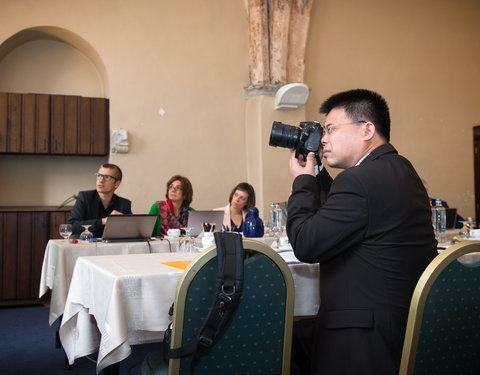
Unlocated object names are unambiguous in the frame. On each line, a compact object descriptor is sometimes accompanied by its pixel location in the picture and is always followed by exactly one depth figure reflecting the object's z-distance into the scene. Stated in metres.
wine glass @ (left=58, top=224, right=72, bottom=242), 3.71
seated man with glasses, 4.28
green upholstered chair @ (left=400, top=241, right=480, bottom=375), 1.54
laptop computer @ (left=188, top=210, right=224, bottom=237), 3.88
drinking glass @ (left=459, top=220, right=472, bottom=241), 3.60
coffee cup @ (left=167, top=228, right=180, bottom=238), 3.77
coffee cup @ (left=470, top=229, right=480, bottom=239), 3.42
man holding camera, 1.55
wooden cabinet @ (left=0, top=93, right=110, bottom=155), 5.62
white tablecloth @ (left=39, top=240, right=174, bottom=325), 3.32
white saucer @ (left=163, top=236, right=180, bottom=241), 3.72
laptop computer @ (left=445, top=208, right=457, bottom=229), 4.76
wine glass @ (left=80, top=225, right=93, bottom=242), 3.74
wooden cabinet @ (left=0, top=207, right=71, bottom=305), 5.40
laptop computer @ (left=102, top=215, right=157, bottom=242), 3.59
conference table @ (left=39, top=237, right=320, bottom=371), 1.88
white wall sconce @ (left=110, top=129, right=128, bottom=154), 6.00
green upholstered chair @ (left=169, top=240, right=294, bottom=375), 1.55
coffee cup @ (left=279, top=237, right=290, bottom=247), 2.86
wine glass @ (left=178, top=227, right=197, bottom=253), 2.77
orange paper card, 2.19
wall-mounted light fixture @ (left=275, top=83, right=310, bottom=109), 6.36
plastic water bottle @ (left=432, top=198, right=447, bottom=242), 3.44
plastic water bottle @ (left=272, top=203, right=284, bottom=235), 3.23
